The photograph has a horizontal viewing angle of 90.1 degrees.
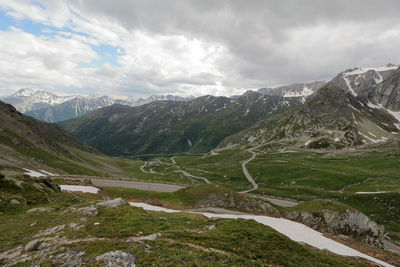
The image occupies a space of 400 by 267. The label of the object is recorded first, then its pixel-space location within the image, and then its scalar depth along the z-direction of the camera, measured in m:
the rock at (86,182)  56.08
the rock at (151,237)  18.17
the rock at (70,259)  13.64
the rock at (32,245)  16.45
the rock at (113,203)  28.95
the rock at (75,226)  20.02
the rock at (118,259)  13.51
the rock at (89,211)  24.35
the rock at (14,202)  27.09
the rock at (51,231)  19.20
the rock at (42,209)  25.65
